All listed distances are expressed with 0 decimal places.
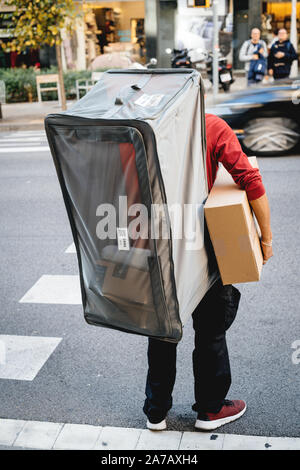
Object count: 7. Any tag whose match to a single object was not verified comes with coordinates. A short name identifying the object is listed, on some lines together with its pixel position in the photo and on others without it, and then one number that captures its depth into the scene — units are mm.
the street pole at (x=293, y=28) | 18391
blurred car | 9414
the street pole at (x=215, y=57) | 14852
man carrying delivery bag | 2869
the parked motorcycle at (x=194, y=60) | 18644
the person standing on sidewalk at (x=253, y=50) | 14141
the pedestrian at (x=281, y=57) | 13289
